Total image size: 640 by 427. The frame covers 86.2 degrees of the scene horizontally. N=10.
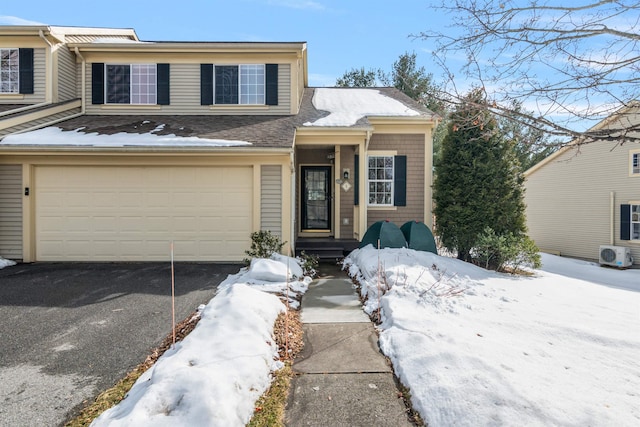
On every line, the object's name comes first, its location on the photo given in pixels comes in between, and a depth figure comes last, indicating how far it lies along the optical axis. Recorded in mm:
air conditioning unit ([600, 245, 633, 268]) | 13008
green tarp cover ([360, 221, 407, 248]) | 7871
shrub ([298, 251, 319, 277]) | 7043
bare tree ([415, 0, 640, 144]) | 2947
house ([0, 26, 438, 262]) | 7809
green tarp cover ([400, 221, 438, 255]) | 8062
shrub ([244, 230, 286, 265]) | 7223
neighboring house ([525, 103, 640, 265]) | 13305
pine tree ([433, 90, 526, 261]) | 8477
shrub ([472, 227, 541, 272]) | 7887
